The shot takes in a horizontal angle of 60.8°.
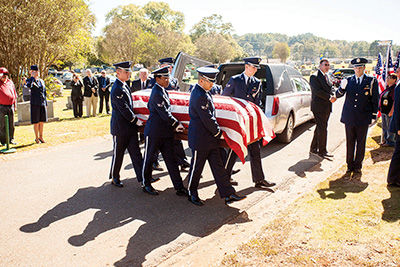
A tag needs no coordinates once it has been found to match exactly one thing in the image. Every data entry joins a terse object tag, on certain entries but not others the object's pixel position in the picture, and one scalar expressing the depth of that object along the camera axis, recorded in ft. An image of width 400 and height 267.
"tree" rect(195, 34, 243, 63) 196.03
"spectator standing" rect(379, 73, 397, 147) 21.68
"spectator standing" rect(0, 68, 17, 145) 26.68
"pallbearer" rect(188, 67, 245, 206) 14.85
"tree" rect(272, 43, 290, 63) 394.73
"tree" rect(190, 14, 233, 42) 295.28
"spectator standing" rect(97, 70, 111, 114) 47.47
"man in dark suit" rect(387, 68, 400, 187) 16.88
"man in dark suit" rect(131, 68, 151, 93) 27.63
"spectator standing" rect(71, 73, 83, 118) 45.44
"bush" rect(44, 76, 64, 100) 57.27
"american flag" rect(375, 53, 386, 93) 33.73
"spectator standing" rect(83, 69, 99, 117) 46.06
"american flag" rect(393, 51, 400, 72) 28.72
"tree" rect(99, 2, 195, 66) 123.85
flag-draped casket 15.84
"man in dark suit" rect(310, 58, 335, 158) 22.68
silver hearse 25.34
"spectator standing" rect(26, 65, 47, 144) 28.12
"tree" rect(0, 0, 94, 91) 47.06
